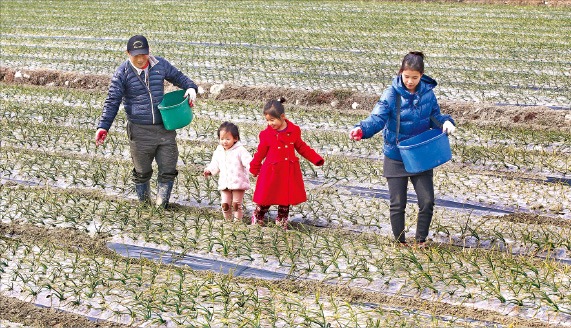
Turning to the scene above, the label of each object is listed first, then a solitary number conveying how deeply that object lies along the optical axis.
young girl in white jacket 14.18
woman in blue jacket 12.59
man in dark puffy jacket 14.55
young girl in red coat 13.83
